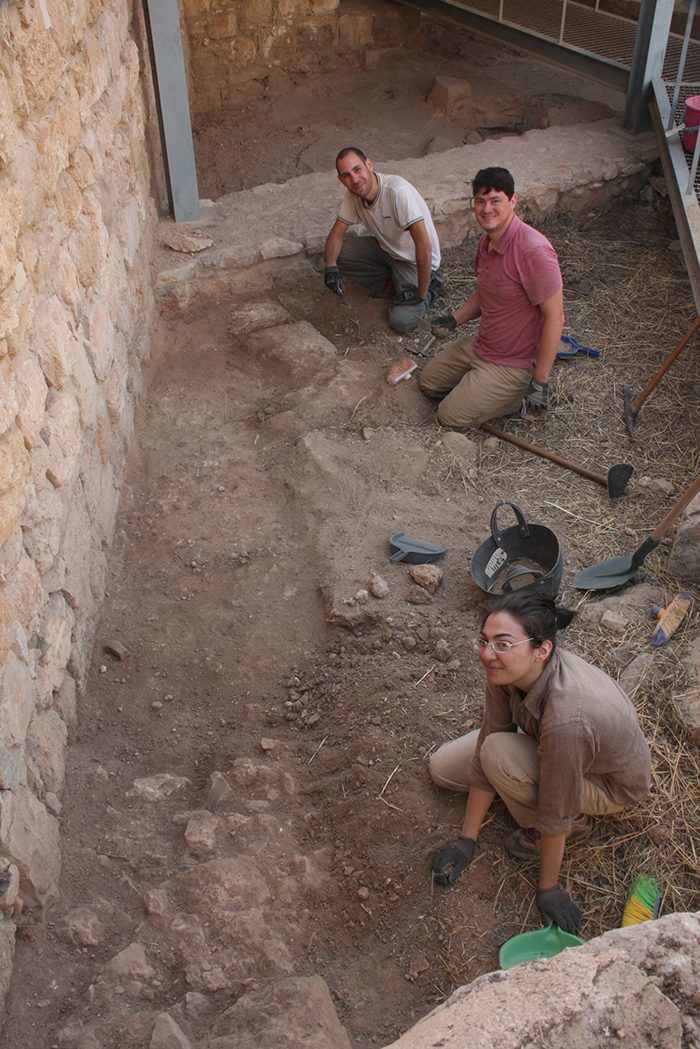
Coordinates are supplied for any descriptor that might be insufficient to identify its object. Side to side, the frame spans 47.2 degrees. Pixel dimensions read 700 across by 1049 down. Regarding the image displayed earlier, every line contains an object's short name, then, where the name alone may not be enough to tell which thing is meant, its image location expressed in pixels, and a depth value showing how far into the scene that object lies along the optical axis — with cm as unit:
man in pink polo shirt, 442
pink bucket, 564
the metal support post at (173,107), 498
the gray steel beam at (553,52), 668
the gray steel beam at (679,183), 515
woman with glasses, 242
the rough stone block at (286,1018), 218
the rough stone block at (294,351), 522
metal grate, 674
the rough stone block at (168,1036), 215
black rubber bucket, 375
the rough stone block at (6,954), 226
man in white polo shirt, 524
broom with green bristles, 254
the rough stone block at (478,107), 779
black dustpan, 391
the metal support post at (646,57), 616
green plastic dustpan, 247
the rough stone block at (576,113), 729
